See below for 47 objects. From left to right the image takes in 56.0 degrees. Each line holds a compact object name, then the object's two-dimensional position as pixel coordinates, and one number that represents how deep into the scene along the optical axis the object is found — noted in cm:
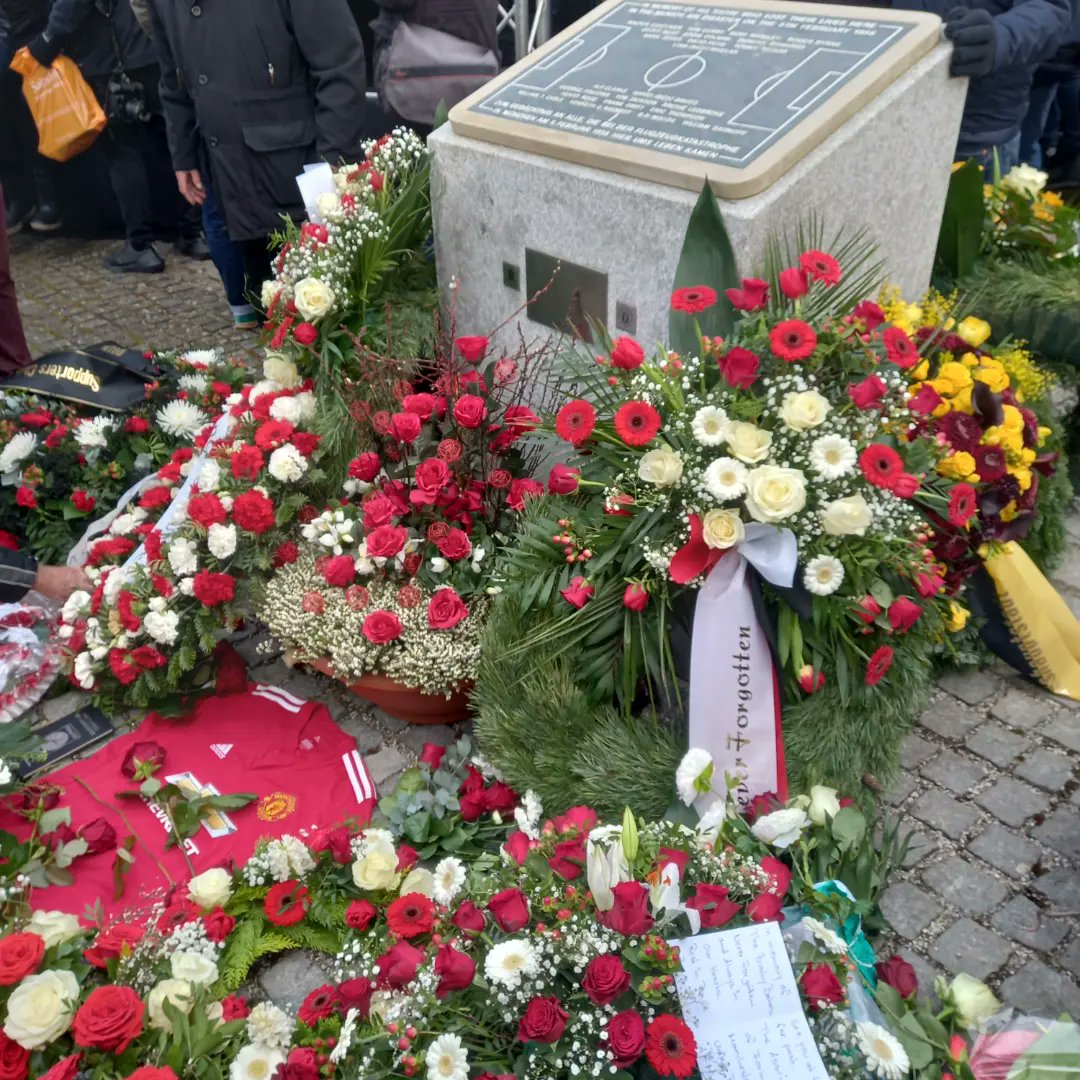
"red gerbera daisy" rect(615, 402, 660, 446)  221
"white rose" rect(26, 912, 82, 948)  226
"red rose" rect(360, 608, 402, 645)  266
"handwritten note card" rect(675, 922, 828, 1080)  174
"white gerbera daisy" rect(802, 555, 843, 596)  214
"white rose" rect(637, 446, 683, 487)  217
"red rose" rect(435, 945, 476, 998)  174
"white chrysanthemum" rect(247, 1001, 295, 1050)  201
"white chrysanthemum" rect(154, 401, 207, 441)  378
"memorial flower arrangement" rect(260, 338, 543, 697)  271
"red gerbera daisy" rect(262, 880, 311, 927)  234
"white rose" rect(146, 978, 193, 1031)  206
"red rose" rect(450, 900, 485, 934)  189
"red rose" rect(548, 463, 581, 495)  241
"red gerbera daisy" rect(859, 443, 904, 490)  210
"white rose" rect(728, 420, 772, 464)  213
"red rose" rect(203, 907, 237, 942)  226
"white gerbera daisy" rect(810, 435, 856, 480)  212
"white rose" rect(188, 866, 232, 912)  233
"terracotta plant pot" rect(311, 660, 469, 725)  280
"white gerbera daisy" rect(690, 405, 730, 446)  217
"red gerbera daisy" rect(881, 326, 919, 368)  230
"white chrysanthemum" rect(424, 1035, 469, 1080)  169
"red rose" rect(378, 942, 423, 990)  191
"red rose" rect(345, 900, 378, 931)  225
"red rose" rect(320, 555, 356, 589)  281
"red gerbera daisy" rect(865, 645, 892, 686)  221
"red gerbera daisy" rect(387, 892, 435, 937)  208
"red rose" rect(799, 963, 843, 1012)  177
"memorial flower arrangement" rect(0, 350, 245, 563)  368
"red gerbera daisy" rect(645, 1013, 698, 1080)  163
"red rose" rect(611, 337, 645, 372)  236
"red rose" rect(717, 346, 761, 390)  219
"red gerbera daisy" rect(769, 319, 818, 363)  216
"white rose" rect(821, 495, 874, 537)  209
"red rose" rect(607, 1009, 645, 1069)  164
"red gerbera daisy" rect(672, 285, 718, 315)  229
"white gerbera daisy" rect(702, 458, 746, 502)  211
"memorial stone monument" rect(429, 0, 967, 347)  266
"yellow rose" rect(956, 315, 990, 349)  311
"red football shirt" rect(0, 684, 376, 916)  255
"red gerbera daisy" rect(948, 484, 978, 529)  235
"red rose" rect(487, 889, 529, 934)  181
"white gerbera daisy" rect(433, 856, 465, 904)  220
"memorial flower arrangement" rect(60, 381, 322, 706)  291
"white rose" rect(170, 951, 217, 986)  214
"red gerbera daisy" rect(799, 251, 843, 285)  229
